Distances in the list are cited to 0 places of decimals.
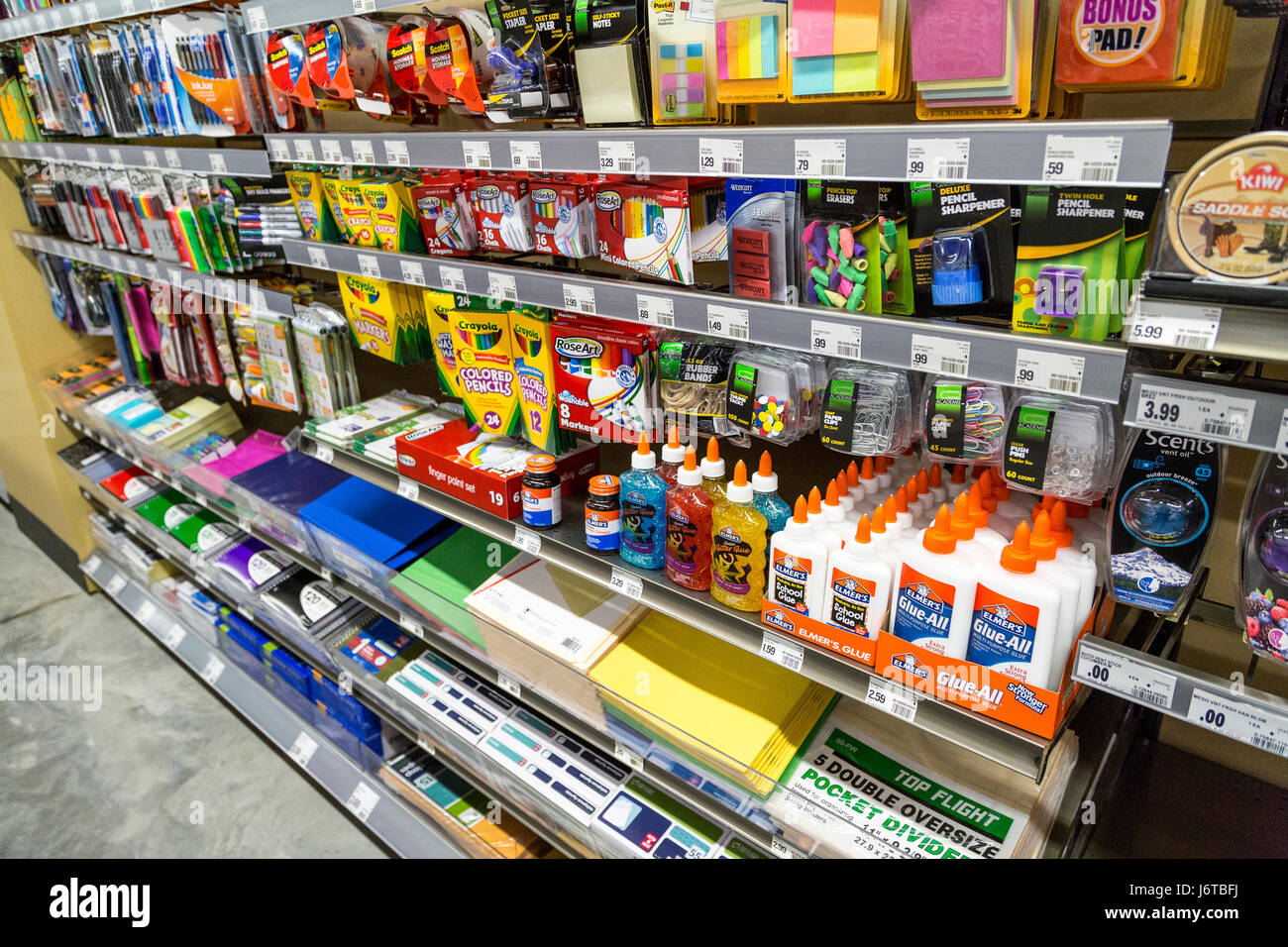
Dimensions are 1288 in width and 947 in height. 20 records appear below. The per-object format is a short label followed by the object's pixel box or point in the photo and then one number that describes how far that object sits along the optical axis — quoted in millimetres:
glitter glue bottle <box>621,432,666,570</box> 1646
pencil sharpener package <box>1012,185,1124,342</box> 1059
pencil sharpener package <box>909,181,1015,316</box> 1171
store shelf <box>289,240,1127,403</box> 1062
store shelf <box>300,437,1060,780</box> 1191
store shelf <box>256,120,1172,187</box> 955
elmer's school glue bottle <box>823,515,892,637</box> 1292
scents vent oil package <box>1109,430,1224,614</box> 1076
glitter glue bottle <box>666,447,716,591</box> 1568
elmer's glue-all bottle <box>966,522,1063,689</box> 1124
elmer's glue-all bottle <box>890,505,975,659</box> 1198
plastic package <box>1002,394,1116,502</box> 1158
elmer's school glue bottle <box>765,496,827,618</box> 1356
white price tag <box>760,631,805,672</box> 1418
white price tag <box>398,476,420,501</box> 2176
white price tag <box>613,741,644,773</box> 1805
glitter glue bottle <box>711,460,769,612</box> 1470
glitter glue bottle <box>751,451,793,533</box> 1475
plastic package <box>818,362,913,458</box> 1362
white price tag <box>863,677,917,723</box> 1286
